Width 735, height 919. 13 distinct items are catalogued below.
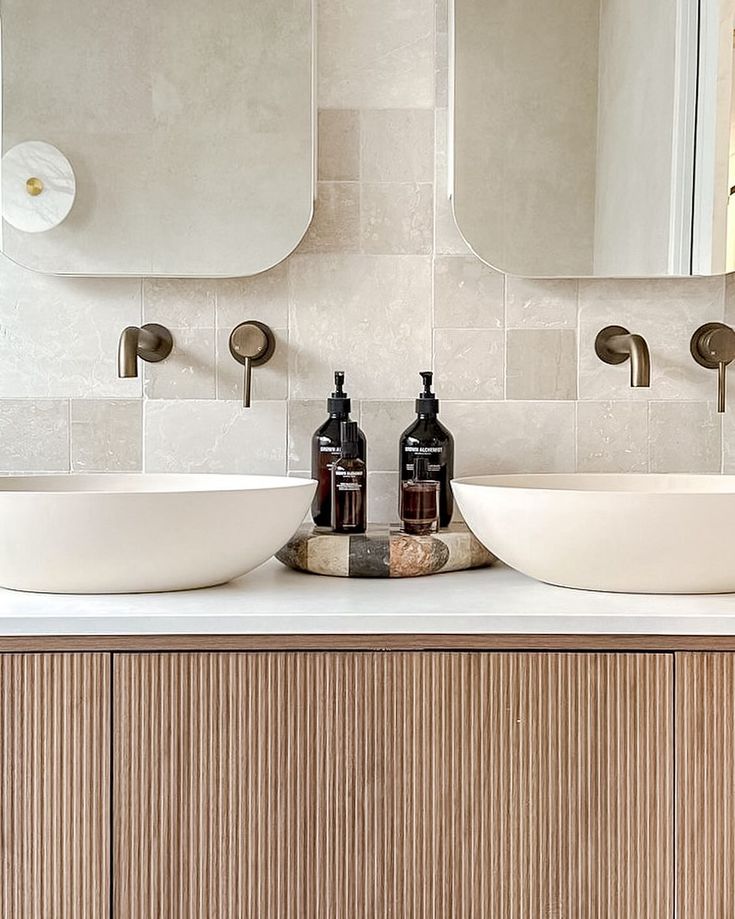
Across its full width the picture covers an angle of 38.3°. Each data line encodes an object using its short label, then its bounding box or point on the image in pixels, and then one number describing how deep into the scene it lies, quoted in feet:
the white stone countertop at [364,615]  3.91
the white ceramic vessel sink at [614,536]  4.01
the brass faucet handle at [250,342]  5.75
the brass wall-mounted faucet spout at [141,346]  5.20
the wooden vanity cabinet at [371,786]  3.93
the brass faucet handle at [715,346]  5.75
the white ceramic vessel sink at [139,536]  4.03
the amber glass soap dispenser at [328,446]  5.33
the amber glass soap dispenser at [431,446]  5.41
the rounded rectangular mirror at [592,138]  5.66
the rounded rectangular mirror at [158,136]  5.64
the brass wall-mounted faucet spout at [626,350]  5.31
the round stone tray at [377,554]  4.79
